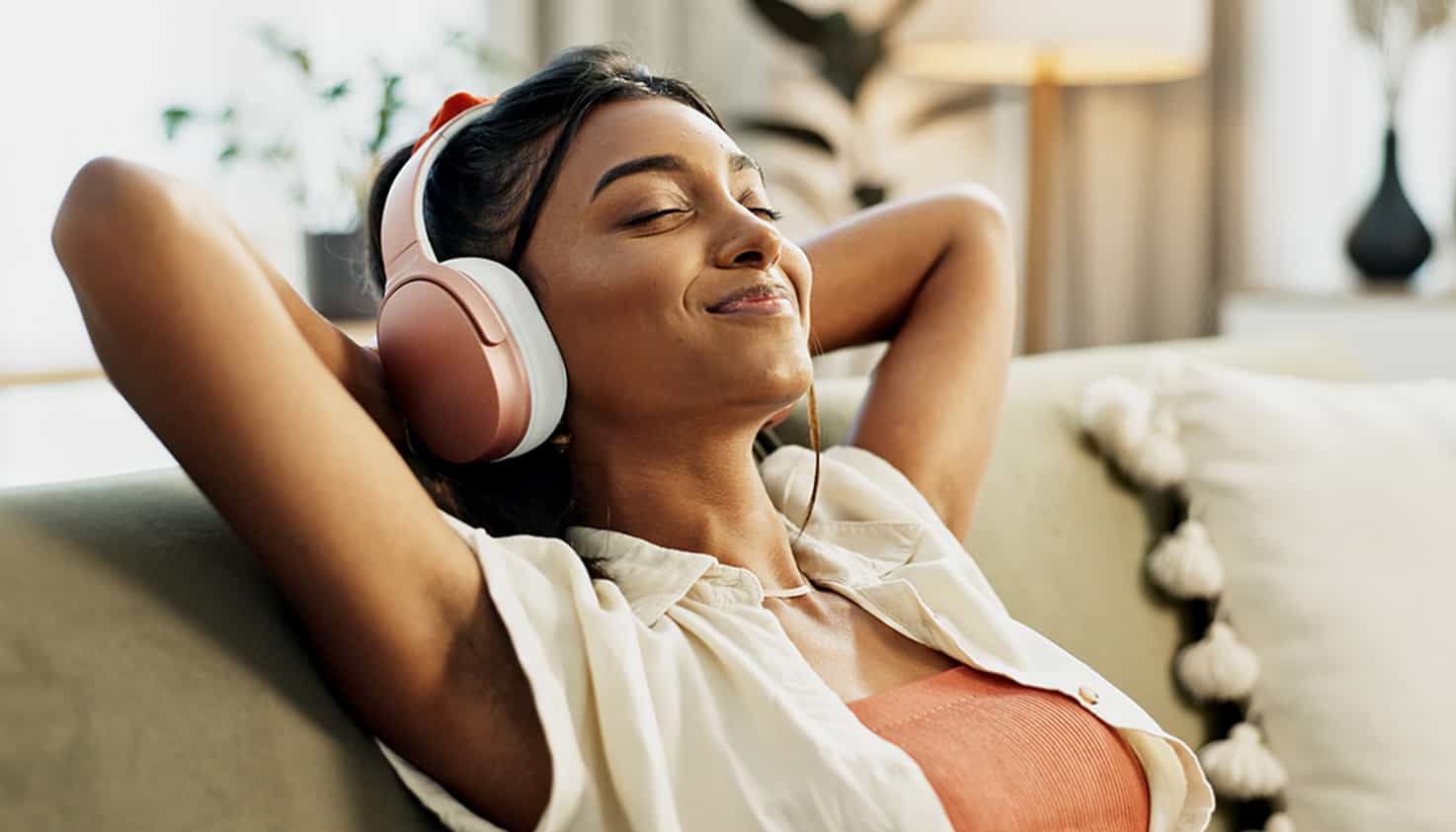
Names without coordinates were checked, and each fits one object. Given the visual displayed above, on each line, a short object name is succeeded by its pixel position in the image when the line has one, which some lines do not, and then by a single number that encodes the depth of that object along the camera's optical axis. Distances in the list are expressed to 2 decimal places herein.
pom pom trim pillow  1.58
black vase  3.13
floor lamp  2.93
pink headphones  1.34
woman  1.25
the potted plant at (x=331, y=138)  2.69
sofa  1.24
